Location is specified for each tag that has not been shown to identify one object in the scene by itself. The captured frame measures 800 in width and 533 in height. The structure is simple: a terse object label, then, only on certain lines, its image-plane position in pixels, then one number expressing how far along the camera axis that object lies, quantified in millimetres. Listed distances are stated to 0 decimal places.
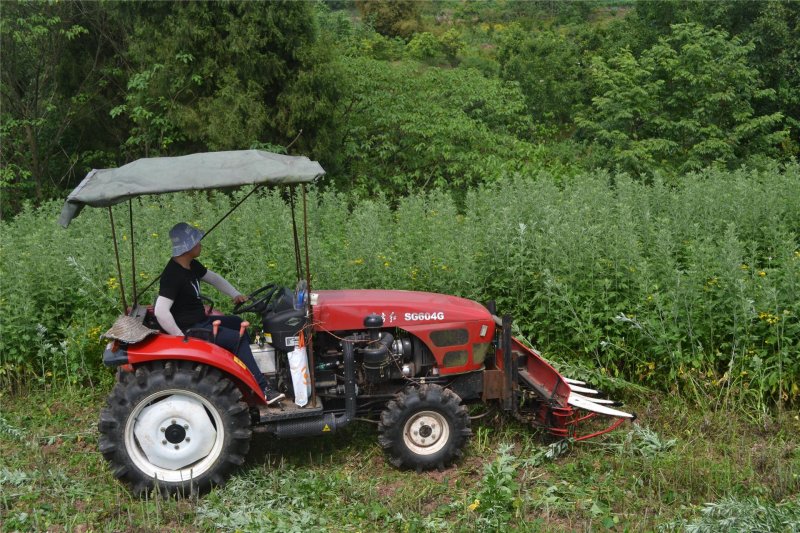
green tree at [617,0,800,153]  17312
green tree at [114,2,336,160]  13773
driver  5469
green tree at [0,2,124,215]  16297
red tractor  5219
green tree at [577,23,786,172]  15703
